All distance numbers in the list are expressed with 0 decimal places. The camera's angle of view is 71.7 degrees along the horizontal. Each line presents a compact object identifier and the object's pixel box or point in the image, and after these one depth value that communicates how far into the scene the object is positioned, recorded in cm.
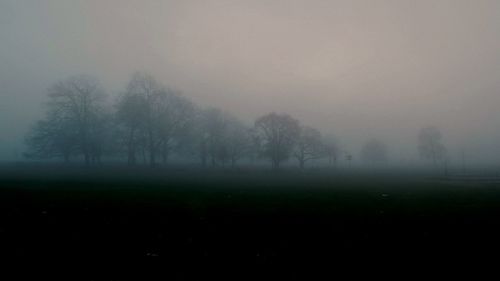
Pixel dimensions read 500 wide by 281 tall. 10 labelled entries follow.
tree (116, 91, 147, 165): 6203
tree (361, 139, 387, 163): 18675
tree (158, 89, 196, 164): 6619
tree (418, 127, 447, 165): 14400
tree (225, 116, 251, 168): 9284
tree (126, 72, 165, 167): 6347
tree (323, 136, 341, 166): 11792
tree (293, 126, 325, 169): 10302
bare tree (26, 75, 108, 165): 6138
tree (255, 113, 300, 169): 9050
